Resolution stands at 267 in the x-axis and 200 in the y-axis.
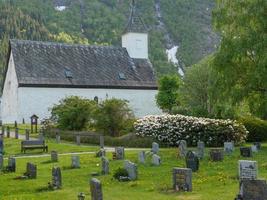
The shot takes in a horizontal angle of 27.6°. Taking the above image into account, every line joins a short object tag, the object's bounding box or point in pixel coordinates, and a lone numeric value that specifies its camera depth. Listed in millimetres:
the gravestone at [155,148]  27453
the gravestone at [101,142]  33644
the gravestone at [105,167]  20297
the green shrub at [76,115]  43531
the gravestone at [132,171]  18516
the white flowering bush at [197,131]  34562
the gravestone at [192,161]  19848
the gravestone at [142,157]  23375
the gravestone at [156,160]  22516
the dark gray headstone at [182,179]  15750
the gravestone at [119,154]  25636
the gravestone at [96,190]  13555
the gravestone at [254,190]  12414
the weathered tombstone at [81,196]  13751
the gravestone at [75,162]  22672
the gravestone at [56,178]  17250
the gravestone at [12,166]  22203
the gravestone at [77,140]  36259
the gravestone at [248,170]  15344
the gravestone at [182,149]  25844
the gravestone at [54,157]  25655
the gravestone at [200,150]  24972
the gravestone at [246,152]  25033
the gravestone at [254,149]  27144
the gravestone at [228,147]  27500
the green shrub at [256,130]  39438
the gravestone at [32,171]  19875
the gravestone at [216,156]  23406
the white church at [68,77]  60281
